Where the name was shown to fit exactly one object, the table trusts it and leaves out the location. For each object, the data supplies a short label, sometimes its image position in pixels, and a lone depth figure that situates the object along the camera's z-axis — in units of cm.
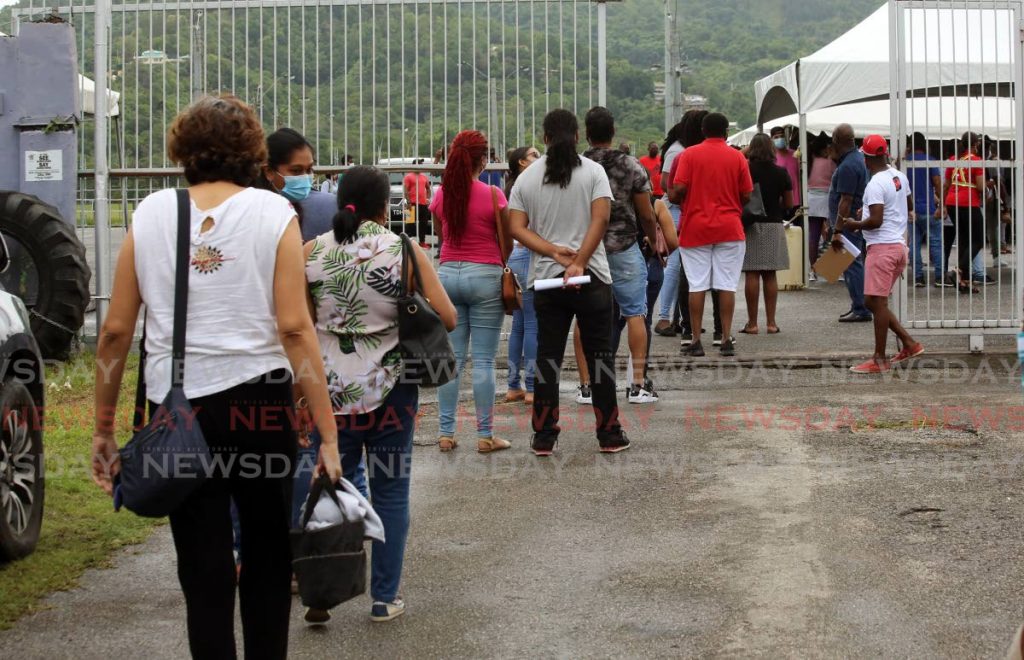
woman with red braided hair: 796
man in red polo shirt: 1109
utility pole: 3017
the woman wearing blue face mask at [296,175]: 582
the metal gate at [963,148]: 1099
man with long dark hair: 773
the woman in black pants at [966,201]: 1173
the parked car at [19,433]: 571
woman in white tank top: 384
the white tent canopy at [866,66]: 1559
